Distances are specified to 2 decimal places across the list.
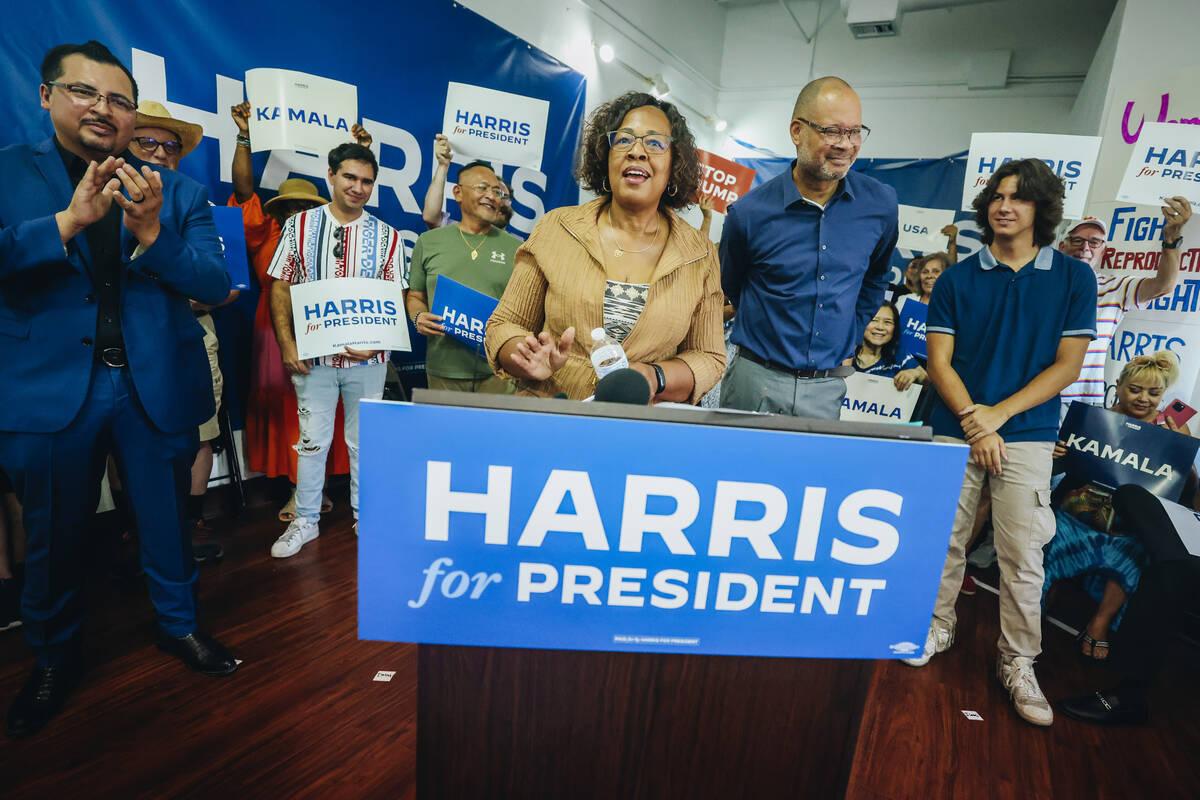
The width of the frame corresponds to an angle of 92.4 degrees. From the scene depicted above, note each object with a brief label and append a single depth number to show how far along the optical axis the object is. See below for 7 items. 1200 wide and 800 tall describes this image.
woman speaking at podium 1.40
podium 0.83
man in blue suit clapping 1.44
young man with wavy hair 1.96
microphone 0.83
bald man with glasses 1.87
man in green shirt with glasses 2.89
